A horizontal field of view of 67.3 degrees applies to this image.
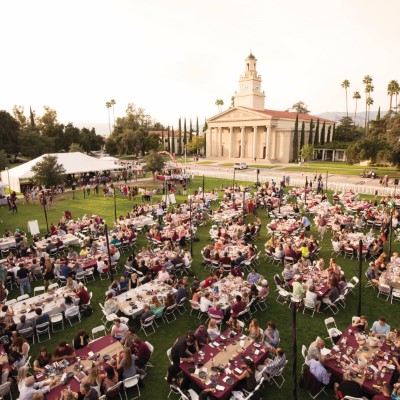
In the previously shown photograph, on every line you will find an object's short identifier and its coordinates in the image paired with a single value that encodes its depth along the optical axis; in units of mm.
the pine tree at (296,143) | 62134
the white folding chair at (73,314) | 9370
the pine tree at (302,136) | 62312
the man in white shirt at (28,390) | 5982
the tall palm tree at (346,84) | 94875
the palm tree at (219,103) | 108688
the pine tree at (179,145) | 87625
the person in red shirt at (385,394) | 5645
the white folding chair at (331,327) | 7980
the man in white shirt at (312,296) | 9570
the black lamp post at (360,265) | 8938
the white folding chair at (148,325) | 8785
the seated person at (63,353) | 7012
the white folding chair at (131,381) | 6527
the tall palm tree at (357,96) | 89750
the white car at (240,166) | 51475
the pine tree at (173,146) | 86250
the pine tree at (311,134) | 64762
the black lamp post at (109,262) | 11982
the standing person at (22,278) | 11145
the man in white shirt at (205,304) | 9211
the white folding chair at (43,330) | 8678
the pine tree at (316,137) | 66219
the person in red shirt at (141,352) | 7156
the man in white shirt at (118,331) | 7891
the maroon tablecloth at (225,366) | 6067
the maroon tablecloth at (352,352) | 6062
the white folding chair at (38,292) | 11747
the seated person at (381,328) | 7695
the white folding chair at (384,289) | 10375
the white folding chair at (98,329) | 8186
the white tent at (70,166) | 30538
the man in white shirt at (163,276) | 10922
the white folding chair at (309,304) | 9688
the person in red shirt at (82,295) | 9891
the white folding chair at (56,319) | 9055
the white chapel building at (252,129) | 64000
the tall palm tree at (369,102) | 87250
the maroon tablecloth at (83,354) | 6094
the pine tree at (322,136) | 68562
